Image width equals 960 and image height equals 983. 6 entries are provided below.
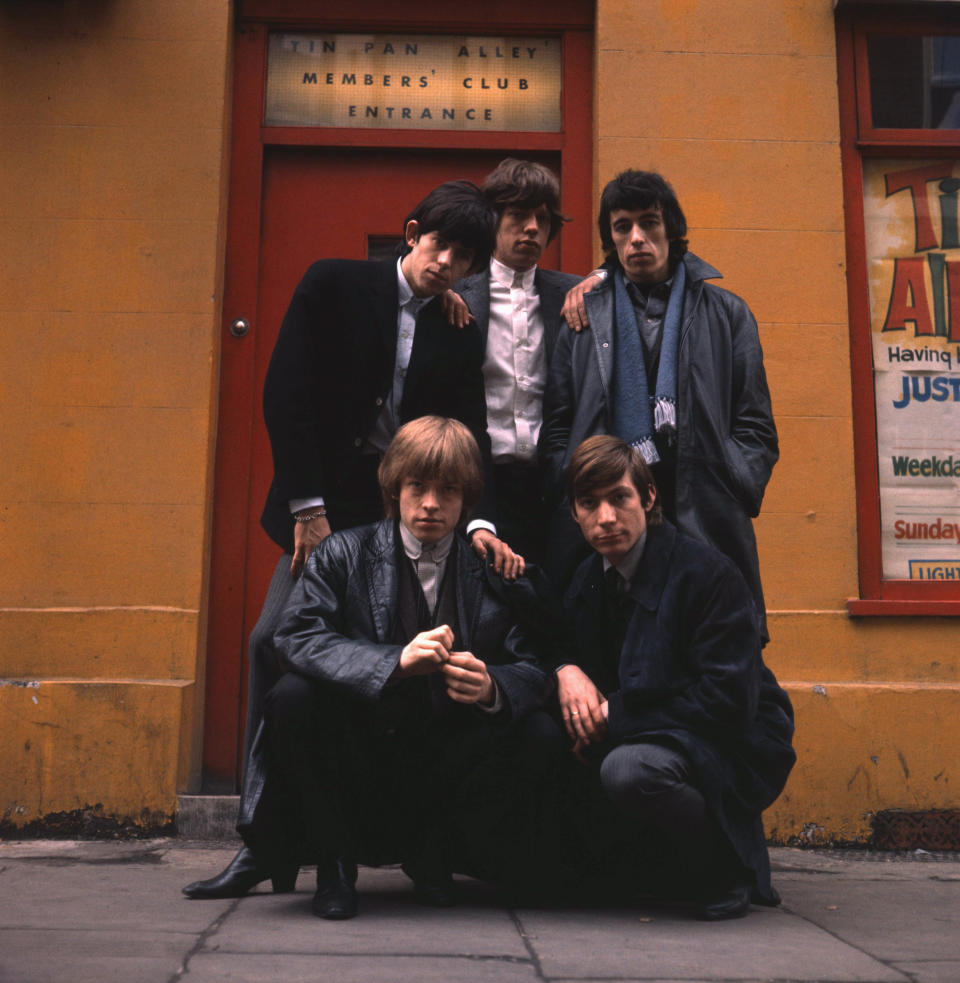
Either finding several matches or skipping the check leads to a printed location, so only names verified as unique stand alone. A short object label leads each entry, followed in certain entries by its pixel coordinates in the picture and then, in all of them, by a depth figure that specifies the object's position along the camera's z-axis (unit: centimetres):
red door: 461
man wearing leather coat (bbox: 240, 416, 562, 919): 283
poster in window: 473
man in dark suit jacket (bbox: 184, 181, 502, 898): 316
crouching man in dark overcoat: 284
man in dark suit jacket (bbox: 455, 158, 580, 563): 344
